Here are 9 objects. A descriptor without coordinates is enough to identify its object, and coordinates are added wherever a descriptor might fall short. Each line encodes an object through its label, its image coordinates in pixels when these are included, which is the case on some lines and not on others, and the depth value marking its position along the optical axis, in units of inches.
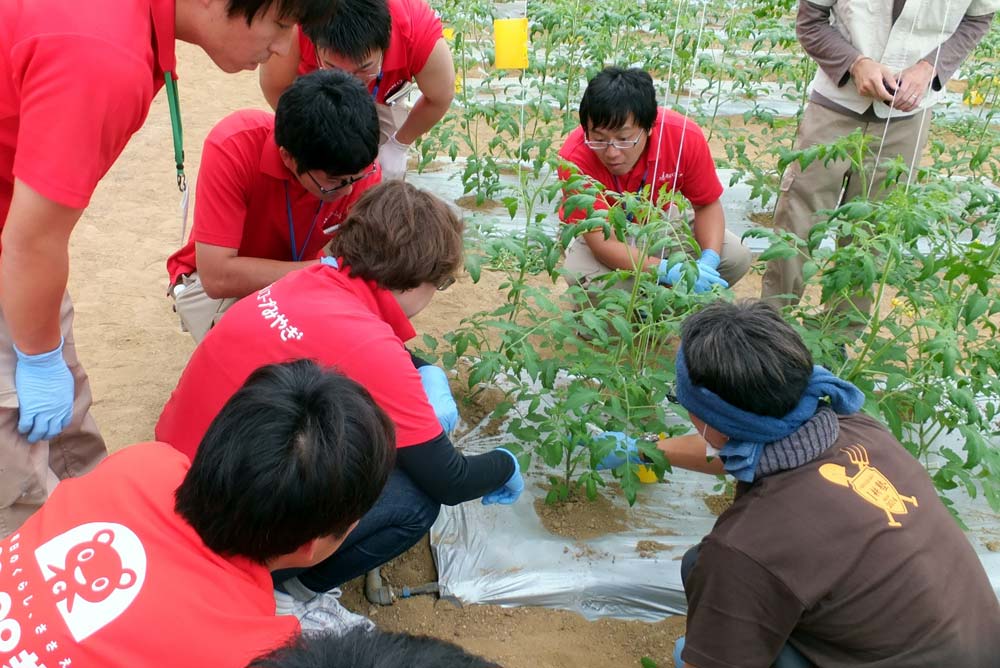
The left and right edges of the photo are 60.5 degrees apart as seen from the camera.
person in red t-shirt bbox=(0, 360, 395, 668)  38.0
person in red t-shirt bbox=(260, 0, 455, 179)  86.8
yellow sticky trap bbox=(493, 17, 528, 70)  92.4
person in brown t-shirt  48.0
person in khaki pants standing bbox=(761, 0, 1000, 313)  103.7
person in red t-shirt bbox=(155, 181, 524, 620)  61.4
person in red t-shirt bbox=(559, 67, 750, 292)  95.8
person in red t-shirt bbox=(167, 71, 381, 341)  74.6
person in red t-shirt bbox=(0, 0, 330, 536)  45.4
